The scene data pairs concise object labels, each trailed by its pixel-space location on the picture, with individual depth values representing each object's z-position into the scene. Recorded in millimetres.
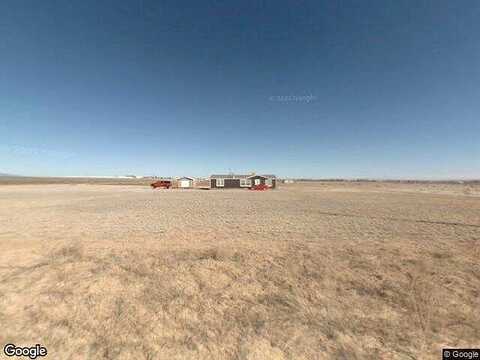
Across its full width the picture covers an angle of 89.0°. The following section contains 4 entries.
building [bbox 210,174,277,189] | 60500
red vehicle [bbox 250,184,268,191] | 53906
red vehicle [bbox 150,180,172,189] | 60469
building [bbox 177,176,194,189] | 64312
